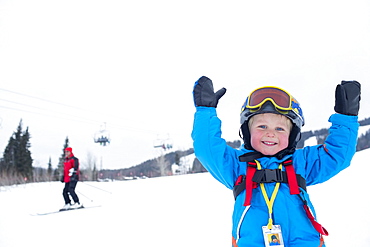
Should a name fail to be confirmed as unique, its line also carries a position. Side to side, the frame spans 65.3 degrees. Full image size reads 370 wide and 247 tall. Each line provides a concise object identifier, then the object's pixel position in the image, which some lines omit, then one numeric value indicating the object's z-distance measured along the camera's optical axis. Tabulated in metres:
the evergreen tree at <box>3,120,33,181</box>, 42.97
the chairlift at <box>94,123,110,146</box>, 28.16
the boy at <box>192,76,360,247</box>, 2.00
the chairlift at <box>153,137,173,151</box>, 37.62
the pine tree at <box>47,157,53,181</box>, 54.19
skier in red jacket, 9.70
